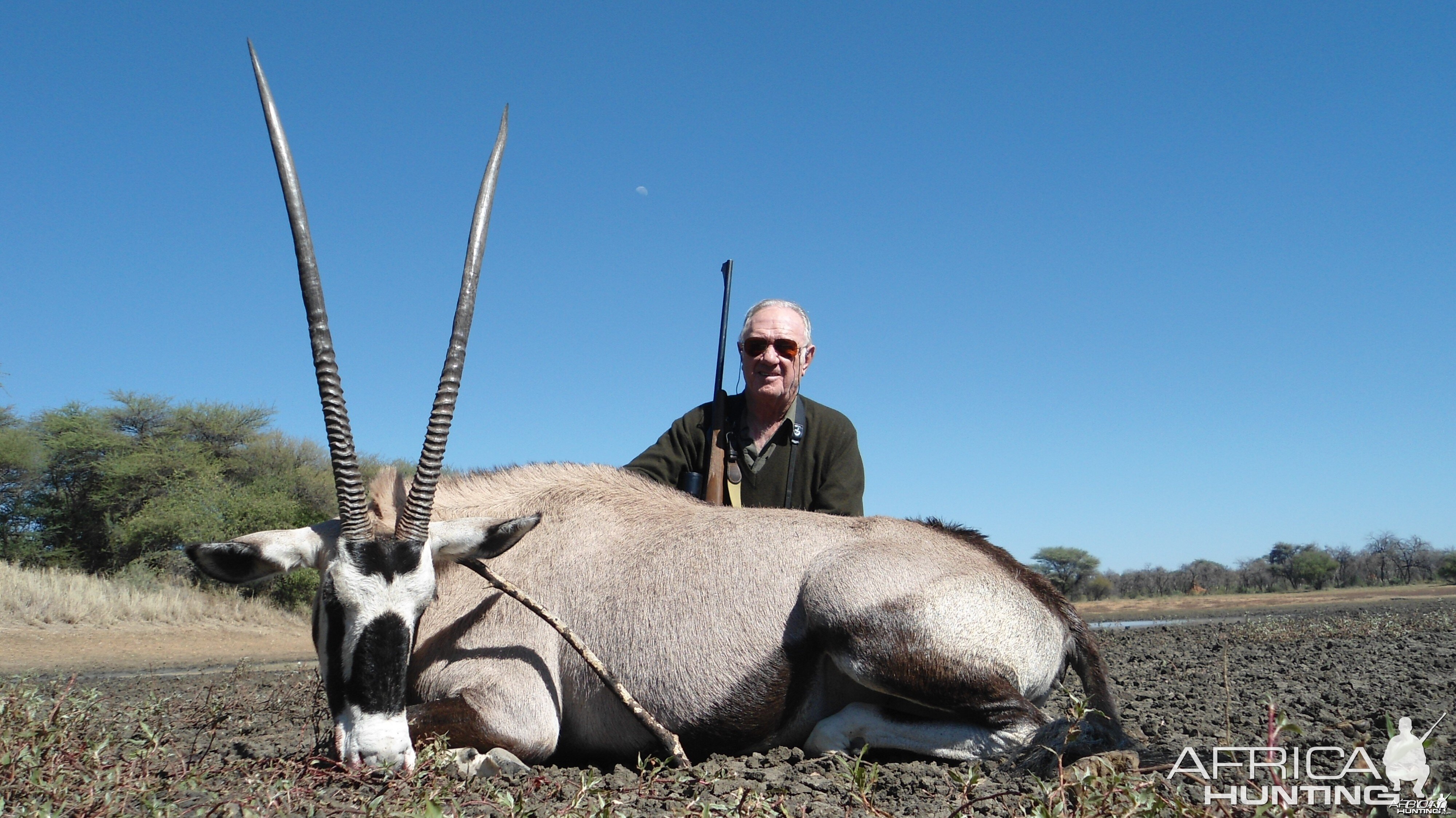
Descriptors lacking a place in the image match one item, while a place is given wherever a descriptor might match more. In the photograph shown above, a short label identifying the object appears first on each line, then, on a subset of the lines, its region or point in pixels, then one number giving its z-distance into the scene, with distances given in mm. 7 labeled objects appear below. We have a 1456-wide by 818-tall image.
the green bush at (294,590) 21953
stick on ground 4031
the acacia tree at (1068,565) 41594
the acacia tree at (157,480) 24469
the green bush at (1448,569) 33562
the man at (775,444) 6637
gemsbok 3910
